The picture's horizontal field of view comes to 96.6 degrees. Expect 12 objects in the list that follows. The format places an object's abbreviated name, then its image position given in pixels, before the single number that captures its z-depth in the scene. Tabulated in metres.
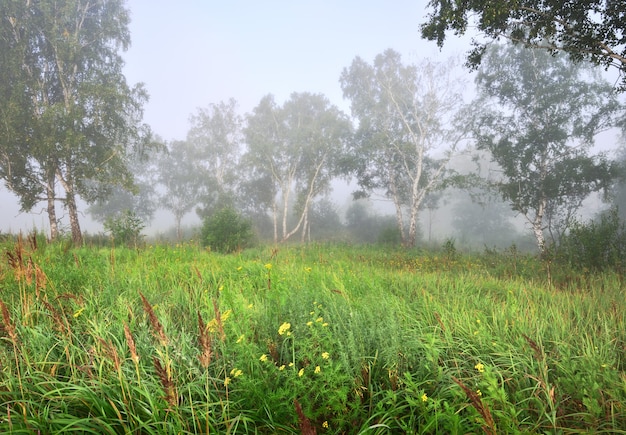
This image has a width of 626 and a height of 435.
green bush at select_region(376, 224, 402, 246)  19.69
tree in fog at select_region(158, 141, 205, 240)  33.47
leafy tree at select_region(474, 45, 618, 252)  14.38
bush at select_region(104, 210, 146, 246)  11.34
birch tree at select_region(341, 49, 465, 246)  18.52
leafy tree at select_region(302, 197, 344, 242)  34.31
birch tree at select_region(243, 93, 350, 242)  24.80
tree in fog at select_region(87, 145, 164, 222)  35.09
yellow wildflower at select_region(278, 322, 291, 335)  2.02
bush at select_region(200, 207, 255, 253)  13.12
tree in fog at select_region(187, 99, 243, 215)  29.95
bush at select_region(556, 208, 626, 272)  7.57
